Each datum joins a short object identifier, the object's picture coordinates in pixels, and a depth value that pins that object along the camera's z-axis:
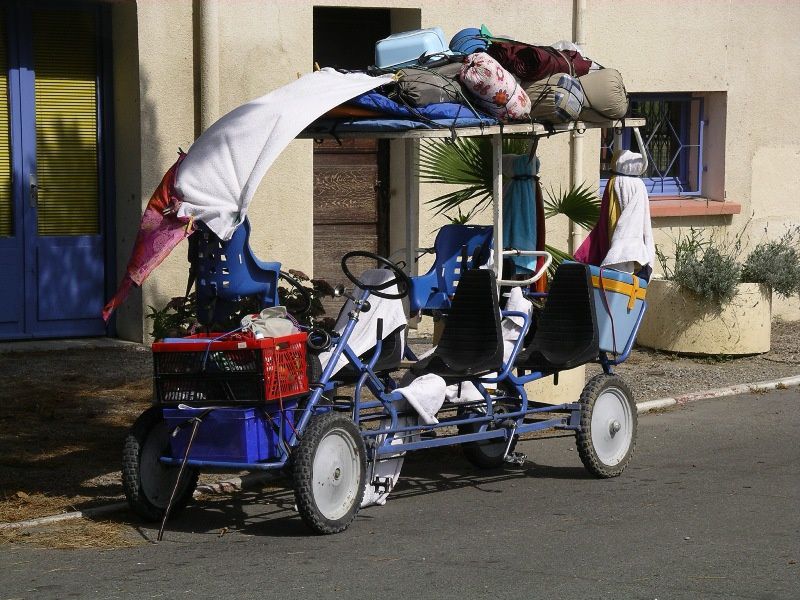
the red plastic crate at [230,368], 11.69
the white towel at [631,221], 15.33
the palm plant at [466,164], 17.86
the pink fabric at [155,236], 12.03
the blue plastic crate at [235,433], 11.71
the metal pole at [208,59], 21.39
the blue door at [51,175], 21.63
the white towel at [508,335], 14.20
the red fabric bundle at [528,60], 14.26
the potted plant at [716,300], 22.43
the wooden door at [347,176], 23.96
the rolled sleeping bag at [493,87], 13.55
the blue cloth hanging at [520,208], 15.61
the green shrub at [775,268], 22.96
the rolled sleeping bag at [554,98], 14.07
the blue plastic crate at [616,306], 14.67
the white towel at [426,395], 13.03
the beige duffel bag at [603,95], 14.61
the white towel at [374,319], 13.56
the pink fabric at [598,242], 15.94
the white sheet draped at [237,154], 12.04
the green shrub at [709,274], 22.27
